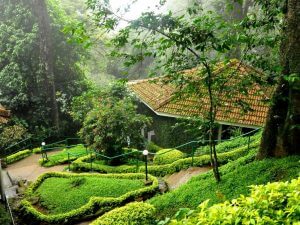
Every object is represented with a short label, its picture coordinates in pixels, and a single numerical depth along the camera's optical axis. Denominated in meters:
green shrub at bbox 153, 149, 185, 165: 13.23
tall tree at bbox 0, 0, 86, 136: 20.48
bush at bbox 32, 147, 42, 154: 18.76
